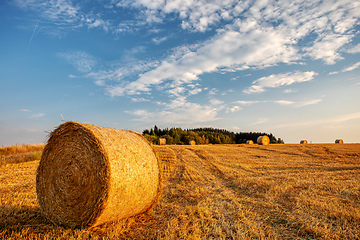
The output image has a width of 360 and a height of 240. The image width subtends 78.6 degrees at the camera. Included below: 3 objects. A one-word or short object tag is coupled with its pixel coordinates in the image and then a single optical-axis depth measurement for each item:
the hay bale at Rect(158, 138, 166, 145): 28.68
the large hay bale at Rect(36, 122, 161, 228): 4.12
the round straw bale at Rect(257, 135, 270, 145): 28.63
